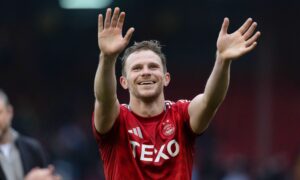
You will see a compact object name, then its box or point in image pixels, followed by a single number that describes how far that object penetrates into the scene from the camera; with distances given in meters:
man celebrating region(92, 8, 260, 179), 12.73
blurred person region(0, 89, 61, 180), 16.52
